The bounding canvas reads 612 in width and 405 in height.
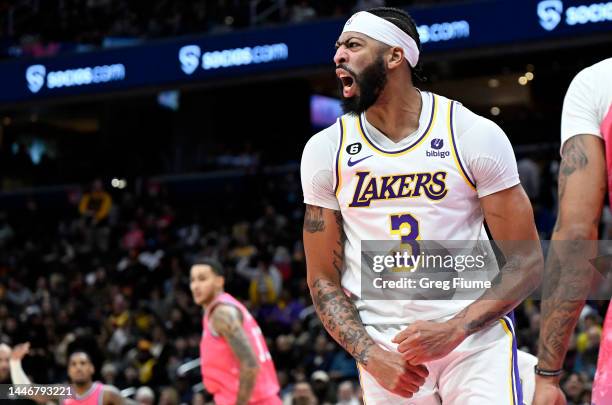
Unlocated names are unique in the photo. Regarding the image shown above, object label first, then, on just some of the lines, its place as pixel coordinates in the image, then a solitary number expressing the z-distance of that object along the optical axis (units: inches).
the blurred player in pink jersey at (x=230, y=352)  268.7
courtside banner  543.8
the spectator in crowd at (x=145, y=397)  463.5
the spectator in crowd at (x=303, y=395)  416.2
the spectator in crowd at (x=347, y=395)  421.7
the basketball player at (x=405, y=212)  153.3
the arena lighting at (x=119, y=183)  832.9
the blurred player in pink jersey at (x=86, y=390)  307.0
